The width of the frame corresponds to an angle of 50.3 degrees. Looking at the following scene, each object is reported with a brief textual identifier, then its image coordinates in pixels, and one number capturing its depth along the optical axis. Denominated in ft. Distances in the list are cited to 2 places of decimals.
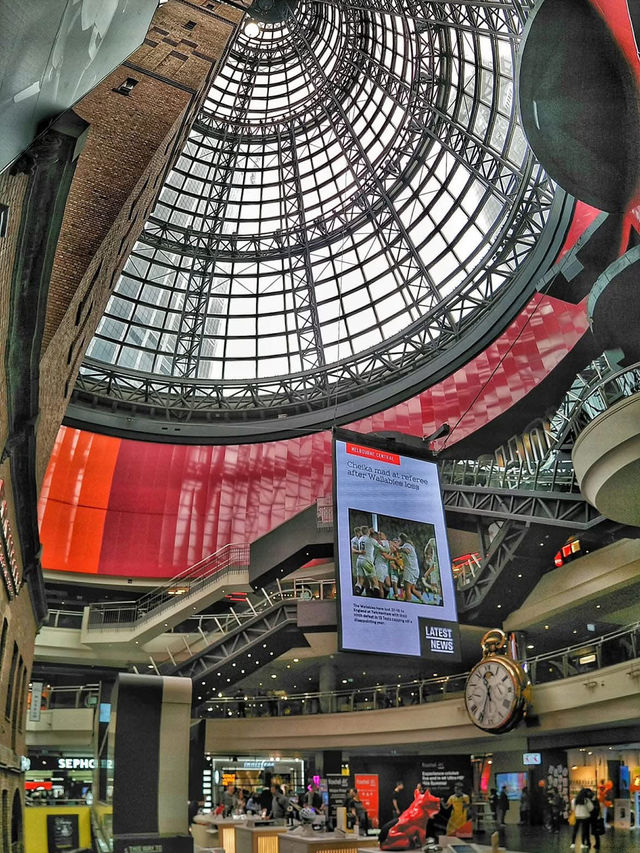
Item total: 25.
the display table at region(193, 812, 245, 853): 71.87
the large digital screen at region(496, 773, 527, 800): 89.51
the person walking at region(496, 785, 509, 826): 87.52
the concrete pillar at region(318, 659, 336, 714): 127.95
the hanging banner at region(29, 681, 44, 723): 105.91
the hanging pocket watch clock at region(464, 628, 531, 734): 78.12
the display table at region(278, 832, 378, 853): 50.33
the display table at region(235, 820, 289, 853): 64.13
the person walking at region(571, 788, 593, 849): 58.03
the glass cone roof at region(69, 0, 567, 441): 128.16
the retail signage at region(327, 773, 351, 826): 93.35
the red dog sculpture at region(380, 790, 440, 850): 43.29
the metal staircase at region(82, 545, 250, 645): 118.62
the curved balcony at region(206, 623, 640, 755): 68.59
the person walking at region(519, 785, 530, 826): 84.89
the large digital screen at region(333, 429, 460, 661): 71.72
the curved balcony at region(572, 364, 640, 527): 55.21
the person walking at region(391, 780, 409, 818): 86.54
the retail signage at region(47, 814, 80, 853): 29.96
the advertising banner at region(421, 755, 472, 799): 86.02
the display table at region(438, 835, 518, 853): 34.30
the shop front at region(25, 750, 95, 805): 106.52
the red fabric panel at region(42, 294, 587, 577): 138.62
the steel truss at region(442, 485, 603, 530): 76.33
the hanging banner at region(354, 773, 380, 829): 90.89
